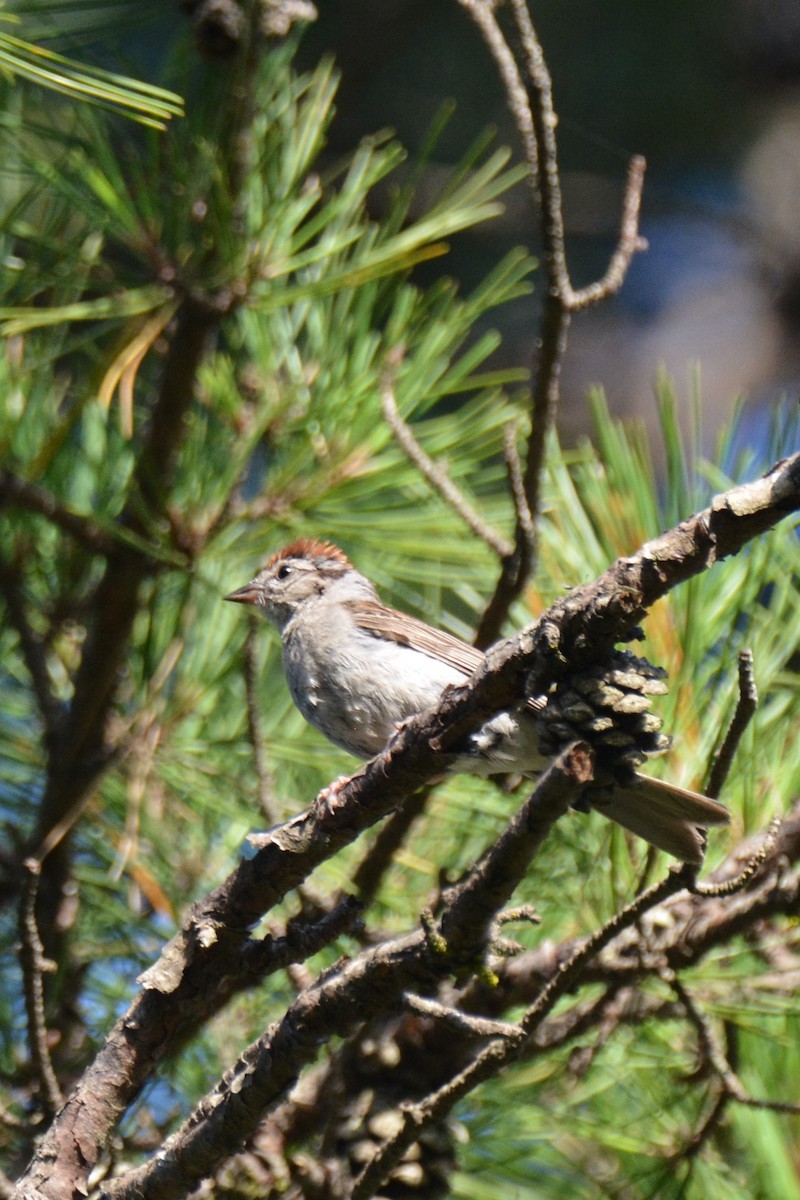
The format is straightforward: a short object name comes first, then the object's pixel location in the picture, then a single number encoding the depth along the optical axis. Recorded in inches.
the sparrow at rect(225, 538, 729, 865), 176.1
